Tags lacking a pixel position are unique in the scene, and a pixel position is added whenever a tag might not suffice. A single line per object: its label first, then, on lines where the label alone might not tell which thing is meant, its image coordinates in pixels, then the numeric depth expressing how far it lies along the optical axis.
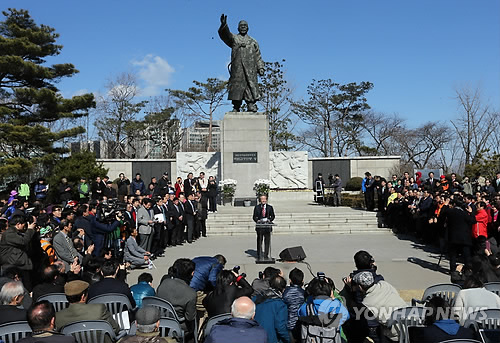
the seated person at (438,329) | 3.67
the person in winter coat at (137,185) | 16.33
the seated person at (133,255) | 9.26
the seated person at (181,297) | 4.95
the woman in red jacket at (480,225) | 9.08
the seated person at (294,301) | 4.38
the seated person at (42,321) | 3.37
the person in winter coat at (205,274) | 5.78
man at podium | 9.65
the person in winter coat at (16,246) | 6.48
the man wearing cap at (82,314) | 4.05
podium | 9.56
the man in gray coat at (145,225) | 10.09
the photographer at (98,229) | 8.75
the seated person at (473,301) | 4.38
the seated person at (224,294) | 4.64
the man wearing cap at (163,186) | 16.47
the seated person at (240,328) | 3.27
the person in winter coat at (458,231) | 8.34
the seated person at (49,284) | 5.18
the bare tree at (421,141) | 42.34
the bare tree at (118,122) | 39.66
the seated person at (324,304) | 3.89
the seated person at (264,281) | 5.06
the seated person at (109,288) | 4.87
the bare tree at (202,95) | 41.84
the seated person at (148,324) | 3.31
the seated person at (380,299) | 4.51
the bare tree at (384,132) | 43.19
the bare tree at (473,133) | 35.29
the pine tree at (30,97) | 20.12
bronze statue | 19.05
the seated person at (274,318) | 4.23
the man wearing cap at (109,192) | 15.73
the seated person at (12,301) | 4.10
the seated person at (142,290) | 5.21
